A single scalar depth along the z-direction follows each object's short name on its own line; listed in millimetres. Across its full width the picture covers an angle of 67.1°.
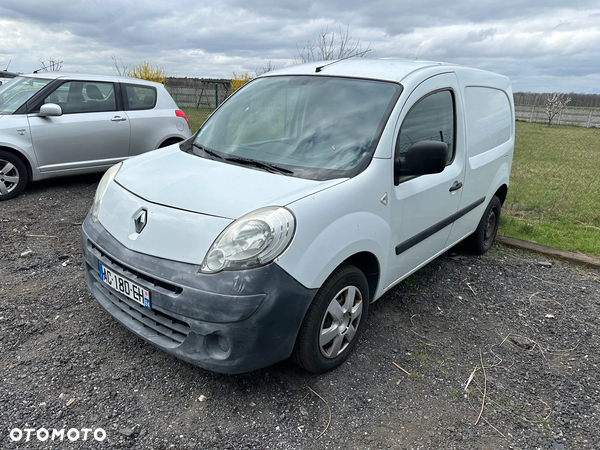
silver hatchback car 5840
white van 2193
